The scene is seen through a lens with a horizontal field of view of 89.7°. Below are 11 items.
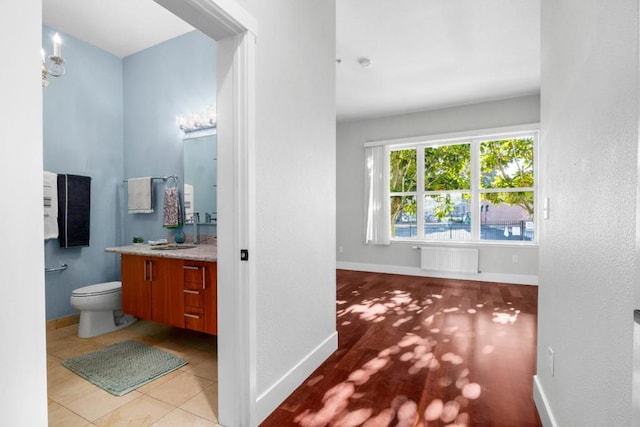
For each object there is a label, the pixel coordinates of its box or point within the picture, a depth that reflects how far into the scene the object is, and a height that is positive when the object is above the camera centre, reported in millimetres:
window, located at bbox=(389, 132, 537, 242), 4984 +334
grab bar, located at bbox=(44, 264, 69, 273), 3064 -569
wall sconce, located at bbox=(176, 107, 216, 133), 3033 +856
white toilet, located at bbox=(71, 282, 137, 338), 2807 -865
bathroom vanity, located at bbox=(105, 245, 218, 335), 2289 -589
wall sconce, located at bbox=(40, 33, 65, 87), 1994 +935
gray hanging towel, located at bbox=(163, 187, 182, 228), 3160 -9
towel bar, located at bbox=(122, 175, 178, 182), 3287 +334
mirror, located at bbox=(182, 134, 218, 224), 3078 +294
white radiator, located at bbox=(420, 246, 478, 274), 5141 -820
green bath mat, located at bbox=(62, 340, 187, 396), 2088 -1127
